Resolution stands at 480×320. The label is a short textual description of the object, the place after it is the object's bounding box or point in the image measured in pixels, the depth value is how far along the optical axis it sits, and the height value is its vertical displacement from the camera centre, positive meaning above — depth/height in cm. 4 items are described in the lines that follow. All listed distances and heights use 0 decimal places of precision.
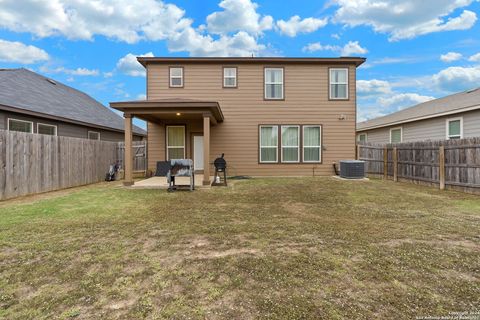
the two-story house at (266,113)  1160 +201
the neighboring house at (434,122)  1099 +182
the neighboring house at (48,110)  936 +212
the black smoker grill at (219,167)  890 -43
